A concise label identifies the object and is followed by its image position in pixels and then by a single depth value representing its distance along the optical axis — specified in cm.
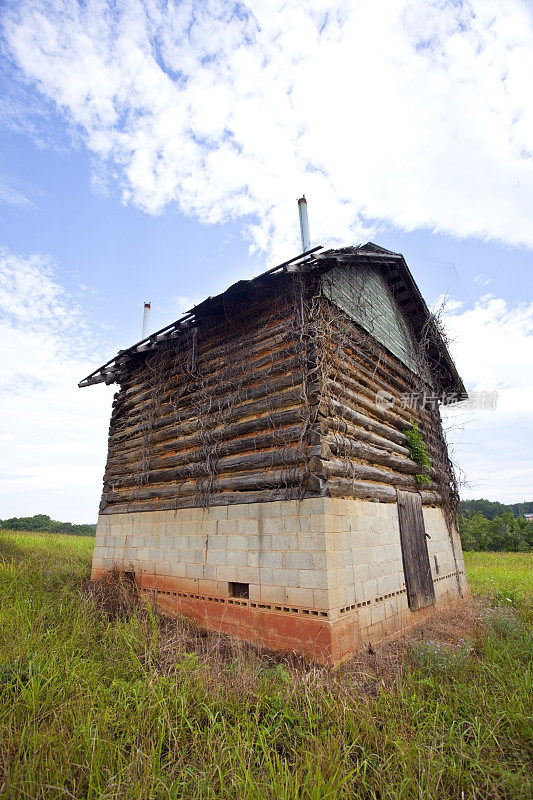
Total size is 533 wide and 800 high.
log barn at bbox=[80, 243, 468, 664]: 572
